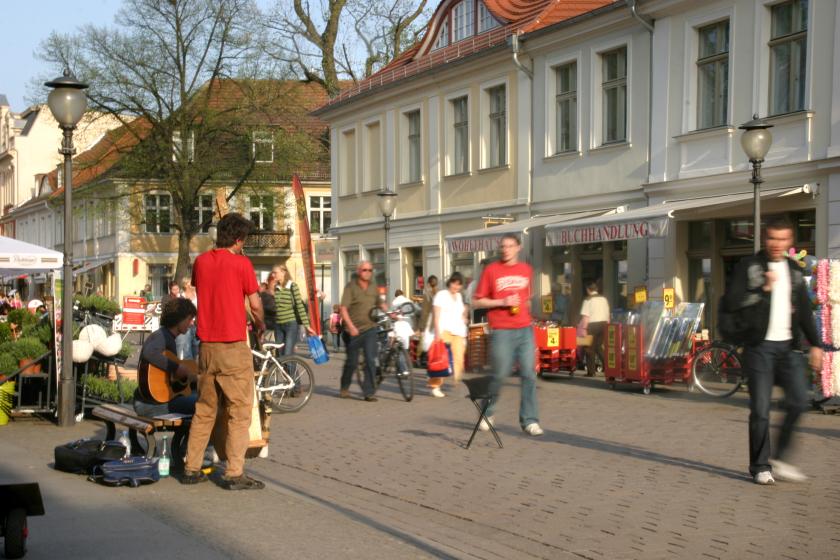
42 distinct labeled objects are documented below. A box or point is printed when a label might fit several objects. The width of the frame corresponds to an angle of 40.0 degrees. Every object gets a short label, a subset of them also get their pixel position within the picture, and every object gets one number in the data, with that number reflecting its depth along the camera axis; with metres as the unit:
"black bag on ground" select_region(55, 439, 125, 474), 8.67
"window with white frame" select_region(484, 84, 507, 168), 26.33
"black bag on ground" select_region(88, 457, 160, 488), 8.29
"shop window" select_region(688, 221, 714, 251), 20.38
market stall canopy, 15.30
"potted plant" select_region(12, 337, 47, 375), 12.77
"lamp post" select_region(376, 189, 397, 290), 25.17
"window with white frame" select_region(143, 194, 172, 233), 50.31
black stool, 10.05
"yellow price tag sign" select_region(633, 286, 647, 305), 19.00
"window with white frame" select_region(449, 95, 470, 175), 27.83
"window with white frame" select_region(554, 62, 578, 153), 23.91
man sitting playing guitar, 9.12
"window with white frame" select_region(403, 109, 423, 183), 30.19
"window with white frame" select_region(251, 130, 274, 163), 45.75
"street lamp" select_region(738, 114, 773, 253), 15.30
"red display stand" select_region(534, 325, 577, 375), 18.52
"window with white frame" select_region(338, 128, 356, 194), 34.16
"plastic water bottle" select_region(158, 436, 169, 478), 8.63
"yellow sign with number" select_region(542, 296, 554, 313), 24.09
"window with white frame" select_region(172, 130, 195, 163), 45.41
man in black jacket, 7.95
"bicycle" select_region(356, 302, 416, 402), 15.05
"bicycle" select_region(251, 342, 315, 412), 13.59
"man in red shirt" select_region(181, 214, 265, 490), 8.08
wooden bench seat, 8.56
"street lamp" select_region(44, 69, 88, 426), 12.34
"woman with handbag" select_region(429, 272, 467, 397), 15.77
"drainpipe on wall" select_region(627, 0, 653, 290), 20.98
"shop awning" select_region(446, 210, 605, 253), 22.92
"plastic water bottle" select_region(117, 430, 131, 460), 8.75
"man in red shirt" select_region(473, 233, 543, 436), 10.41
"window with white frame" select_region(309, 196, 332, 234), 58.62
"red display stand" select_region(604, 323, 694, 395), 16.05
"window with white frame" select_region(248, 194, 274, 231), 47.50
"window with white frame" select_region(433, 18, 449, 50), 30.20
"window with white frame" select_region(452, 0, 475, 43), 29.12
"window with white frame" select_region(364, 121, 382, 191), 32.38
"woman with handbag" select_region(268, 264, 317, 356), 17.19
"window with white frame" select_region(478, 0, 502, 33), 27.95
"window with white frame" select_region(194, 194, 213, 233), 47.88
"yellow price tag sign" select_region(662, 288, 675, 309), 18.66
